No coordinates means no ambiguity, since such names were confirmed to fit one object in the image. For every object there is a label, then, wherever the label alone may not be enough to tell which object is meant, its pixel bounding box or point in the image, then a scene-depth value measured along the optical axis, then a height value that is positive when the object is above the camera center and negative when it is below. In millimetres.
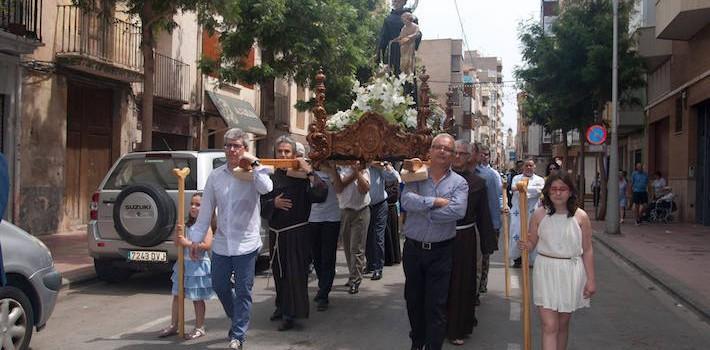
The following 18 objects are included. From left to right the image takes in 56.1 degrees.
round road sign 19000 +1526
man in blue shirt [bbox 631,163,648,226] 22156 -71
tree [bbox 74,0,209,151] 12328 +2896
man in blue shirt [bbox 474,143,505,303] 8000 -60
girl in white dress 4832 -543
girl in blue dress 6219 -976
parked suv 8094 -326
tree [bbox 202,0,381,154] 16078 +3627
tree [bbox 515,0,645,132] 21484 +4253
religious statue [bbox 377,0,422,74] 9250 +2141
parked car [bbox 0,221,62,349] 4934 -832
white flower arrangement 6730 +829
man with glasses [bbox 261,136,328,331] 6457 -482
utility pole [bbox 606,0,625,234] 17578 +416
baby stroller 21672 -651
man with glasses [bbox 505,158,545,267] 10070 -192
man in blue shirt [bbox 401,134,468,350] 5117 -387
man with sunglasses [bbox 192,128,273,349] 5496 -347
